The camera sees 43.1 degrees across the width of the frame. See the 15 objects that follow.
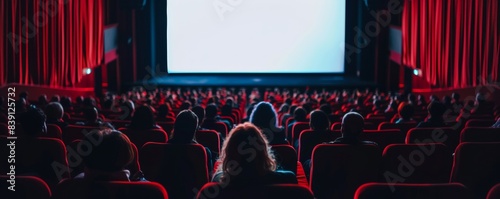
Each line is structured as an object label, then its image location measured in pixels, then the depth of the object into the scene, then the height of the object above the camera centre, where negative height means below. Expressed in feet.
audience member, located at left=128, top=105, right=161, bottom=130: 18.52 -1.13
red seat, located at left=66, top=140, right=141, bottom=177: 14.24 -1.84
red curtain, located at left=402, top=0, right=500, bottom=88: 45.27 +3.40
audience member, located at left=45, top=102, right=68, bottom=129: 21.57 -1.13
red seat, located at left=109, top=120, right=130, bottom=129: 23.02 -1.56
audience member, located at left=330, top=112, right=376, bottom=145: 15.10 -1.15
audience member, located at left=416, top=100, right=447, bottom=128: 21.39 -1.14
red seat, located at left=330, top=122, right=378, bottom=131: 22.40 -1.58
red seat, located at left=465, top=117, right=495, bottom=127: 21.65 -1.38
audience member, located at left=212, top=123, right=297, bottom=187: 10.10 -1.32
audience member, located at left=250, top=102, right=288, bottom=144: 19.16 -1.26
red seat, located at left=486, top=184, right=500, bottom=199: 8.64 -1.50
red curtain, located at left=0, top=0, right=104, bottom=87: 42.72 +3.09
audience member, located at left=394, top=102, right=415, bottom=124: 23.40 -1.10
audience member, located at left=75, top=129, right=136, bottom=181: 10.07 -1.24
